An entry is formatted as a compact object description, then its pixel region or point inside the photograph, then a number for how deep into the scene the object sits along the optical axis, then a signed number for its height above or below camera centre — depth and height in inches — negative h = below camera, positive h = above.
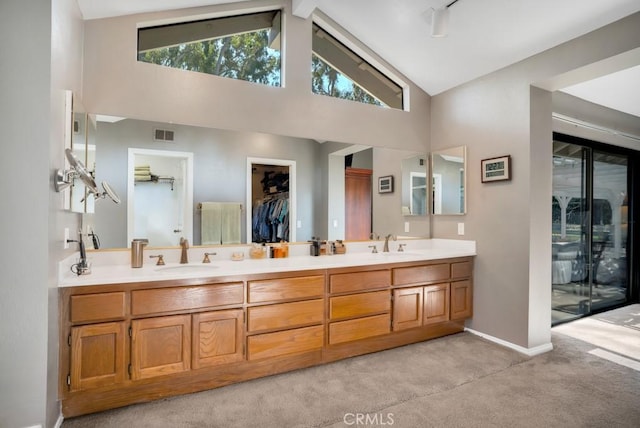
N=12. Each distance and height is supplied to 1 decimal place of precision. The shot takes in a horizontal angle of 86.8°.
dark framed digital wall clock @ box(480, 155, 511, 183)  122.0 +18.6
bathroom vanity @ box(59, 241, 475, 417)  77.2 -28.4
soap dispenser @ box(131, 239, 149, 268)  93.7 -10.7
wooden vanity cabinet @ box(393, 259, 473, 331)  118.9 -28.4
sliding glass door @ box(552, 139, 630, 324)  151.8 -5.1
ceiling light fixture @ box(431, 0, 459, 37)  103.7 +60.6
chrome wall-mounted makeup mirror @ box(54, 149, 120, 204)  72.6 +8.9
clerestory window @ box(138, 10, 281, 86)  104.3 +56.0
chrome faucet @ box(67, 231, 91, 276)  81.2 -12.1
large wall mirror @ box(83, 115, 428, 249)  97.5 +14.6
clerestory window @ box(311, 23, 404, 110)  130.7 +57.6
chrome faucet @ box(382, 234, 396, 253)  142.2 -12.0
